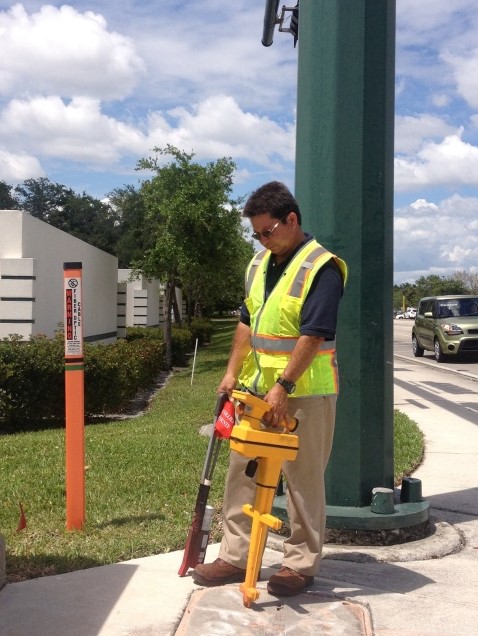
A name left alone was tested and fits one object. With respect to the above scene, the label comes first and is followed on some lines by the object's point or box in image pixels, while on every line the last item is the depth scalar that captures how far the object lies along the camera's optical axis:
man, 3.62
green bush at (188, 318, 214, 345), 36.31
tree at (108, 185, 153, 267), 28.25
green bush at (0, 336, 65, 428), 11.39
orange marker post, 4.88
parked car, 20.67
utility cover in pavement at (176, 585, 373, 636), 3.45
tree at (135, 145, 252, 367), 22.97
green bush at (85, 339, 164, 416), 12.42
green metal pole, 4.80
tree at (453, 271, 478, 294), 95.12
